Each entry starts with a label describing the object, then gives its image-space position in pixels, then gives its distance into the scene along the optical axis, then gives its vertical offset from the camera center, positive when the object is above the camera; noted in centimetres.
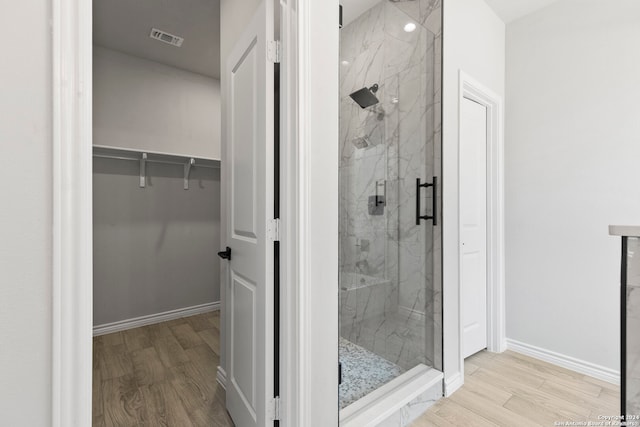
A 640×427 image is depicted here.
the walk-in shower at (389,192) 199 +16
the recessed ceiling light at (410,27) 211 +137
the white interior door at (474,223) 235 -9
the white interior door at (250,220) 126 -3
